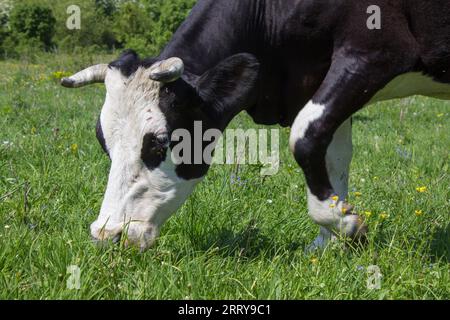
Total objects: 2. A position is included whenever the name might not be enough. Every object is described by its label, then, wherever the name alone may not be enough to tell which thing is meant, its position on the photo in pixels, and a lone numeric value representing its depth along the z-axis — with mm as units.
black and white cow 3270
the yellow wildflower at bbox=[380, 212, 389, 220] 3758
